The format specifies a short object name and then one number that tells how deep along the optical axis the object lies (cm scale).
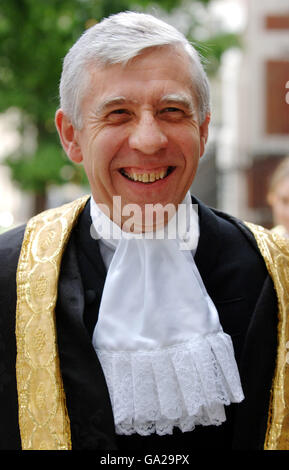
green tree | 695
